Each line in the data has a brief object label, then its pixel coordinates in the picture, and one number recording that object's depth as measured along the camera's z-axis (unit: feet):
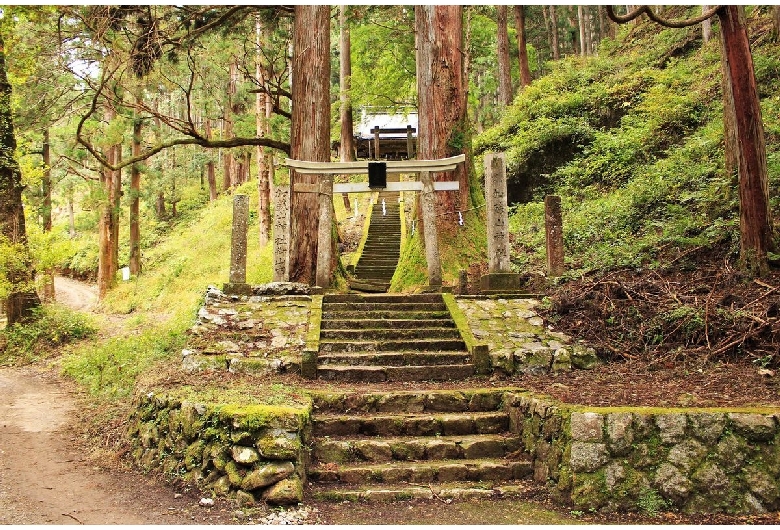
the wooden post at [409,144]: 85.25
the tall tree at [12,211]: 42.63
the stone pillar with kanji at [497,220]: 32.24
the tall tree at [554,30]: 100.89
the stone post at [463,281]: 34.22
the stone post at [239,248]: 32.42
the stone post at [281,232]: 35.47
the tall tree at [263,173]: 60.49
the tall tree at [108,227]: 65.05
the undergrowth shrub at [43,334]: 42.50
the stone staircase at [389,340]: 25.54
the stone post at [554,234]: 32.58
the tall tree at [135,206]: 63.82
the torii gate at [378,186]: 33.14
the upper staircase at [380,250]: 55.52
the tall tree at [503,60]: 81.02
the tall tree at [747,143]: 25.23
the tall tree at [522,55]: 79.10
